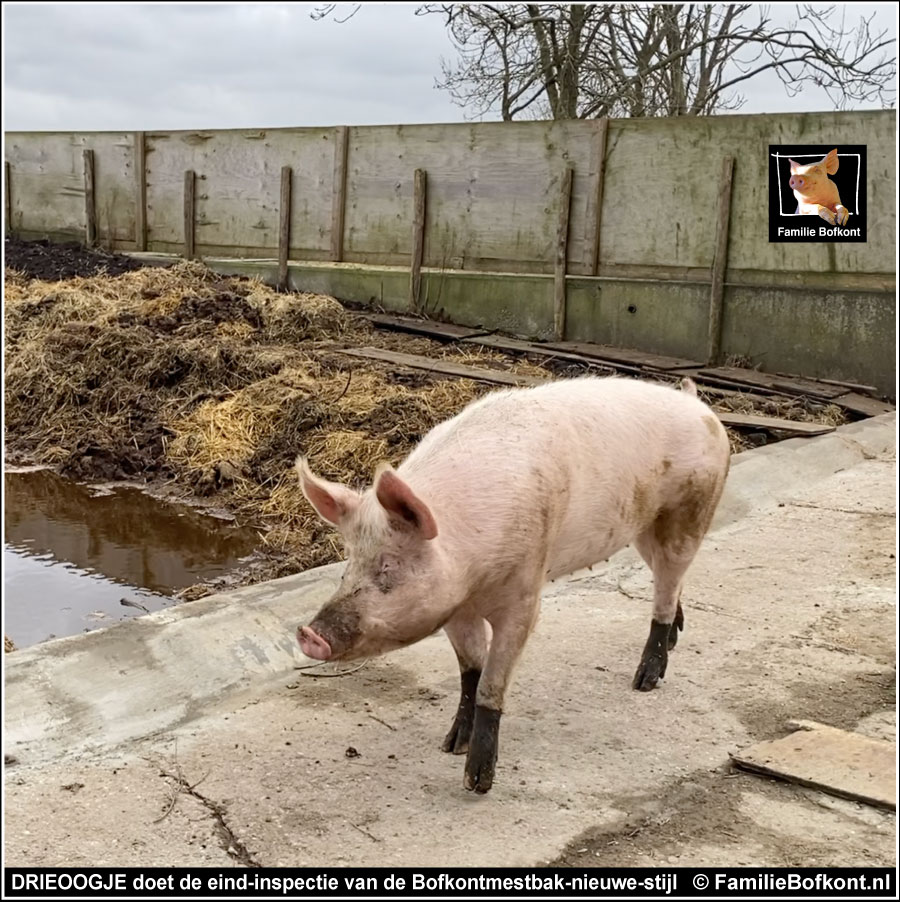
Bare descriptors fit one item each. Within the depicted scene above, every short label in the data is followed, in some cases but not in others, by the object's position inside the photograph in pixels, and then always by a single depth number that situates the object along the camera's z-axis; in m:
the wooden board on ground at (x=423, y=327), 10.98
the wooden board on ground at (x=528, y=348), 9.62
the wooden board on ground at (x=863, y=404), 8.32
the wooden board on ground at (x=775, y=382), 8.77
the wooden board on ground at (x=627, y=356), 9.59
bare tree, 14.23
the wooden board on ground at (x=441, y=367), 8.85
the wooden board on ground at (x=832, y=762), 2.88
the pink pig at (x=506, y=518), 2.63
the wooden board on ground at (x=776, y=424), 7.50
